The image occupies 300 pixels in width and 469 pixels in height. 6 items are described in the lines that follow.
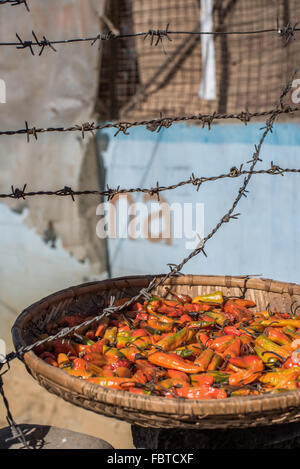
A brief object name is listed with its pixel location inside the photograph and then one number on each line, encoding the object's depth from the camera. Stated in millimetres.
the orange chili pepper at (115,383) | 2416
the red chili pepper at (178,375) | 2549
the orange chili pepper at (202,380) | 2494
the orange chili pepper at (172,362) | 2645
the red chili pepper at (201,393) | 2346
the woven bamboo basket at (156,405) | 2018
